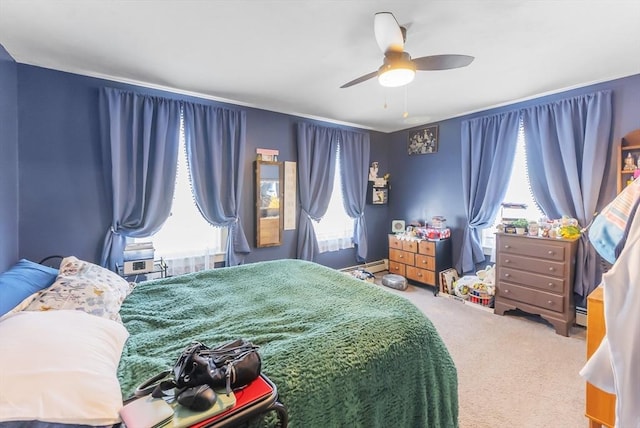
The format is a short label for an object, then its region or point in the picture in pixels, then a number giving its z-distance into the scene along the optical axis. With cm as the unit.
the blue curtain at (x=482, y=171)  356
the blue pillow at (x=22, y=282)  134
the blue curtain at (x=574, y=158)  287
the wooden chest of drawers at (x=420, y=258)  404
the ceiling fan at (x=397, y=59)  173
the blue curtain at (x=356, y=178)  449
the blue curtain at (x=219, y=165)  318
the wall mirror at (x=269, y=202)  363
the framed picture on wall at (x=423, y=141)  444
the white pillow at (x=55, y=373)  74
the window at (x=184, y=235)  316
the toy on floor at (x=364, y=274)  429
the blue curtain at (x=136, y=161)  271
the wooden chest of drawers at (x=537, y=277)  282
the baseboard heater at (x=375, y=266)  478
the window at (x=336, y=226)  445
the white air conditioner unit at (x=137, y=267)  277
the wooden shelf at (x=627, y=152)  268
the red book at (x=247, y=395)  81
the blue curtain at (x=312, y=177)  403
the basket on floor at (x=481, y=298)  344
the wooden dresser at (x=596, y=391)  152
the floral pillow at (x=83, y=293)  139
